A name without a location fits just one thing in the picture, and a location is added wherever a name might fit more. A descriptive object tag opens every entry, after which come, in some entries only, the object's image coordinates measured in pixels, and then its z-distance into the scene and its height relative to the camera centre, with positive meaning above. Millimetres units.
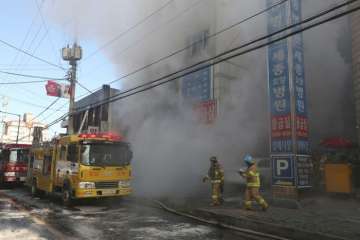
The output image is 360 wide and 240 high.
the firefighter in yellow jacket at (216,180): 9625 -242
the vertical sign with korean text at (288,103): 9242 +1689
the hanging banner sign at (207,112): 13109 +2066
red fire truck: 17609 +117
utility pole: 19009 +5532
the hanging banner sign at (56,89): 21234 +4352
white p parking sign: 9172 +41
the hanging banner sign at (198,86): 14789 +3375
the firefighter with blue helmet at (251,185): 8418 -308
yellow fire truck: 10328 +34
